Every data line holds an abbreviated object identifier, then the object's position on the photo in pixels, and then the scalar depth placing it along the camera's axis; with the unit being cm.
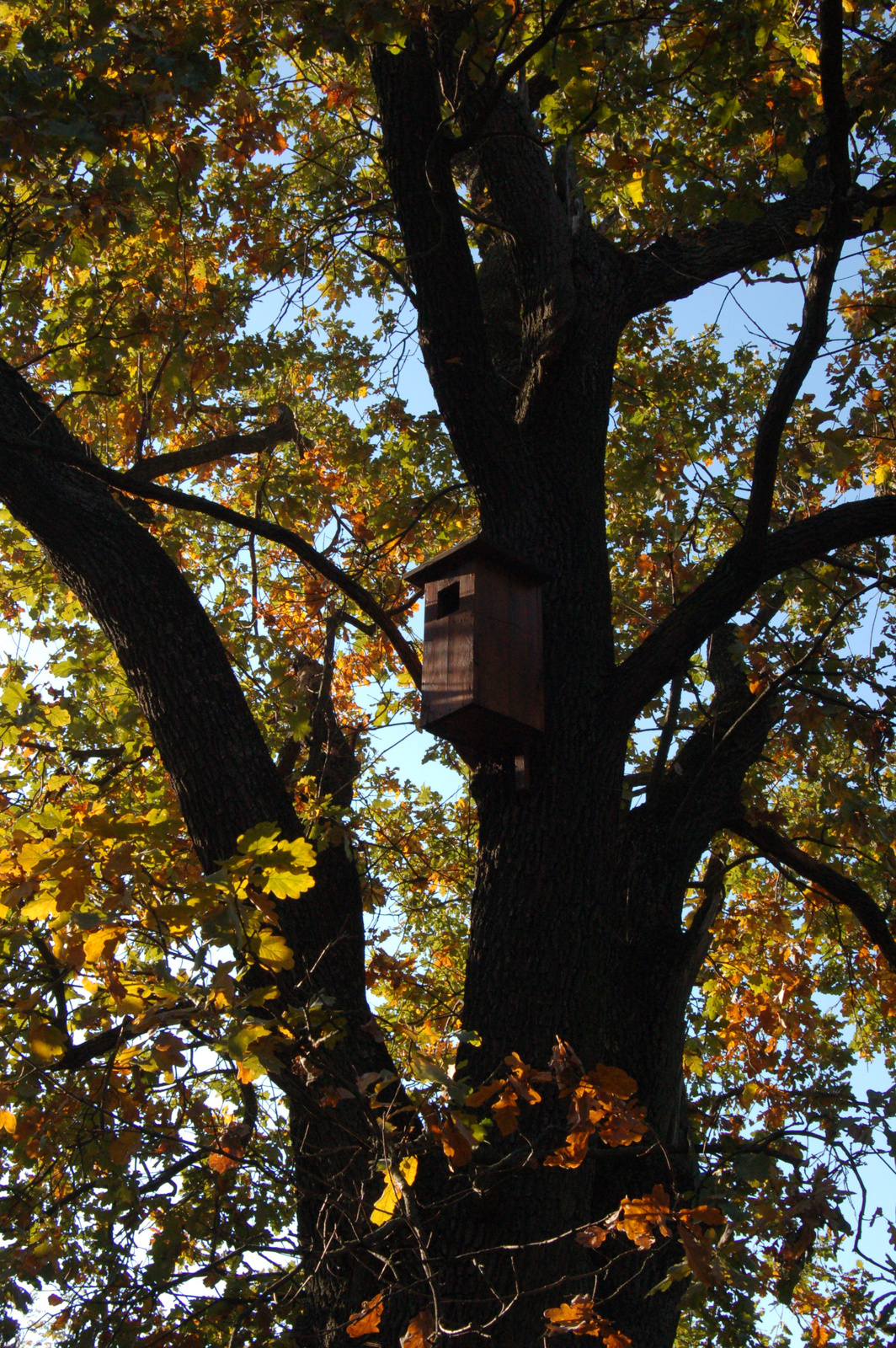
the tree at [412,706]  248
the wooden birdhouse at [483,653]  336
